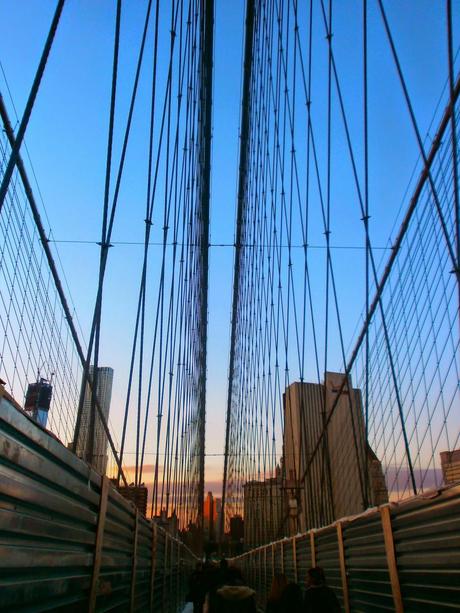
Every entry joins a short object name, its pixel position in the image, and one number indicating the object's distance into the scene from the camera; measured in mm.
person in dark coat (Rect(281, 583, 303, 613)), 3590
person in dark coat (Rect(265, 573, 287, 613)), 3777
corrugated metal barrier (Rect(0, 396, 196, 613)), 1300
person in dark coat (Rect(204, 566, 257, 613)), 3611
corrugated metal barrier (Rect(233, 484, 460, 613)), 1983
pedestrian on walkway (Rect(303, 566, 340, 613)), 3160
